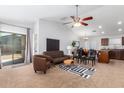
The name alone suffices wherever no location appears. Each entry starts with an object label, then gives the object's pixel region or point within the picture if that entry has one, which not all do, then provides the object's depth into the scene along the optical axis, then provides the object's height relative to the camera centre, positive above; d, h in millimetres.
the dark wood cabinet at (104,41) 7179 +561
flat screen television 4679 +163
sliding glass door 4392 +6
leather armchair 2992 -665
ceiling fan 3077 +1144
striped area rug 2977 -1085
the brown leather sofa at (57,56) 4043 -533
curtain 5162 -139
